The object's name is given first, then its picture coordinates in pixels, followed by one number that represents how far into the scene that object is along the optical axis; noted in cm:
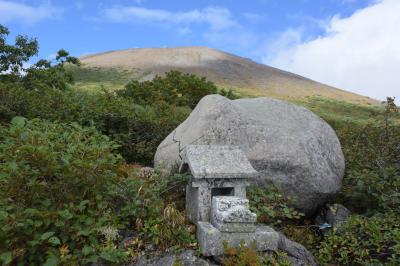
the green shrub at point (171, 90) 2056
